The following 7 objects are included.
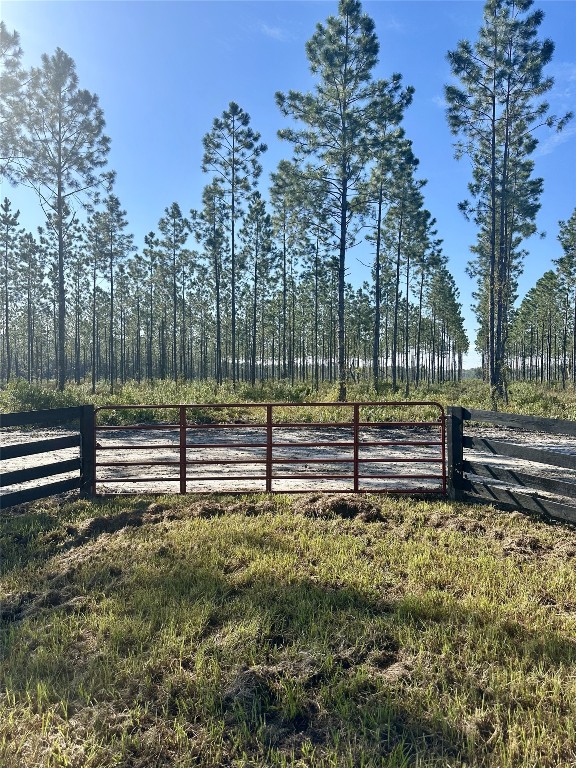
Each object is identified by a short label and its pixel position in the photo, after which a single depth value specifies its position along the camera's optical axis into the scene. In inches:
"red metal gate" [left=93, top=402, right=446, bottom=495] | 282.8
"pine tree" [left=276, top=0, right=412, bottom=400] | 717.9
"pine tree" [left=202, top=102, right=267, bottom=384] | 1019.9
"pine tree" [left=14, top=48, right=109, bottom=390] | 840.3
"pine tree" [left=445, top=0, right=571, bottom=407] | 775.1
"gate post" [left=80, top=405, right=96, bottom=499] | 277.1
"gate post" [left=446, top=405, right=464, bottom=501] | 267.1
